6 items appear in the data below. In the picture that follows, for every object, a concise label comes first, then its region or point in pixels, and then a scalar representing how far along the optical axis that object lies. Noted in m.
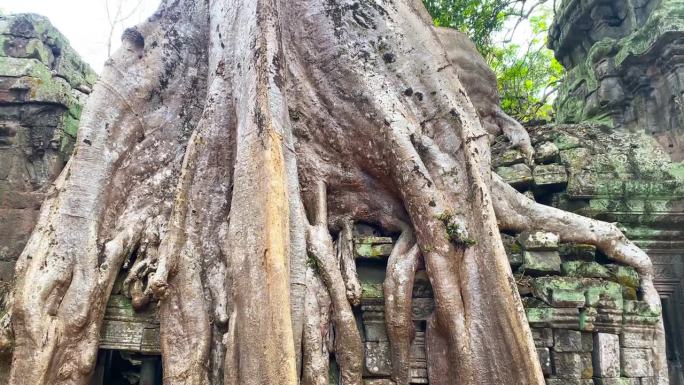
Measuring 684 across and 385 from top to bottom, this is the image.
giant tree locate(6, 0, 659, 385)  2.68
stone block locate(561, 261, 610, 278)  3.19
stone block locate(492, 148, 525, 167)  3.91
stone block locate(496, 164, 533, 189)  3.75
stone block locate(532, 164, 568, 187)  3.74
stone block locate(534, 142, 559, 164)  3.92
